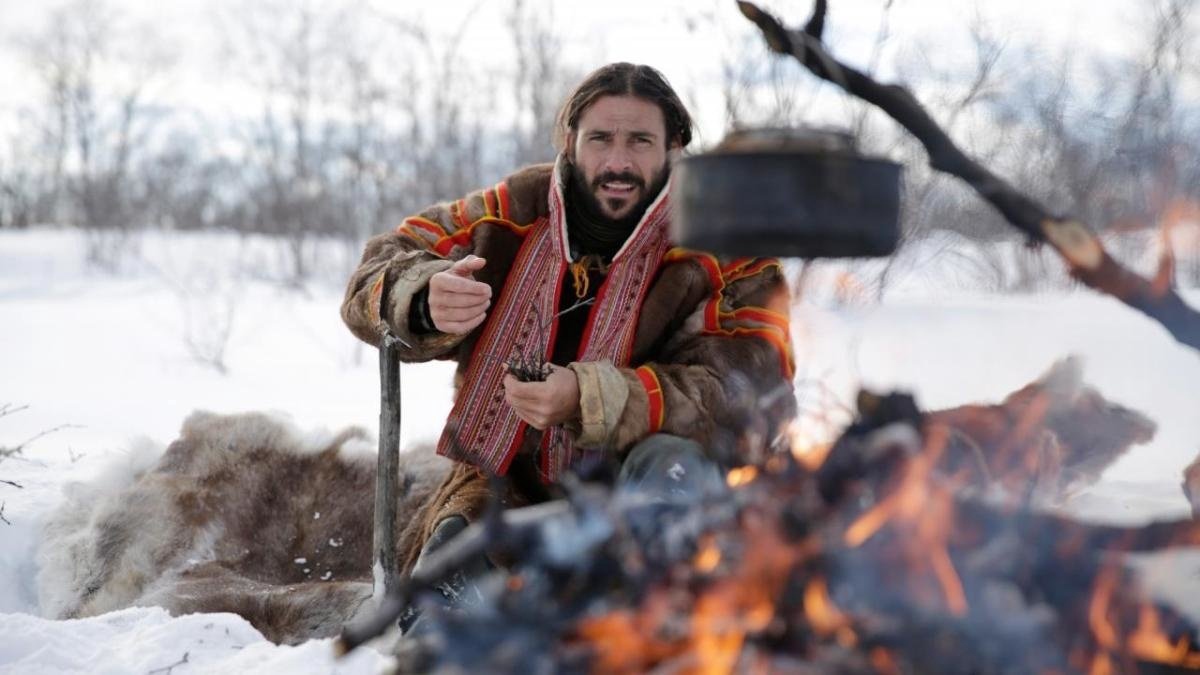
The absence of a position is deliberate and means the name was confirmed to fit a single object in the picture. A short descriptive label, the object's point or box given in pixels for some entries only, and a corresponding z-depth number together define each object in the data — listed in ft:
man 7.66
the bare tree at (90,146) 60.80
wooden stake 7.97
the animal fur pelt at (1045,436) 5.62
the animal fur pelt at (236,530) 9.75
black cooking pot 4.11
